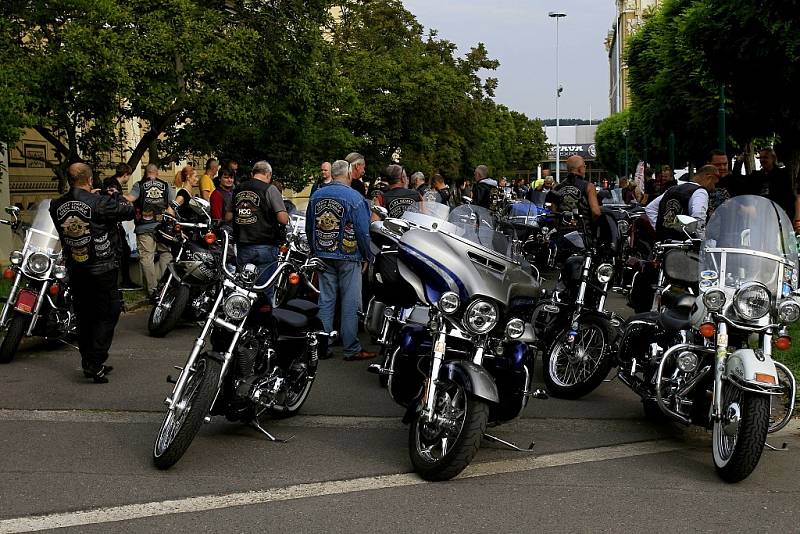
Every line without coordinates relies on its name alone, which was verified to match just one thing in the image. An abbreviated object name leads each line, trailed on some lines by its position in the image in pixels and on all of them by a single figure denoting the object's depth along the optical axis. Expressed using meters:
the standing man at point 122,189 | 13.41
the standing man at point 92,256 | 8.32
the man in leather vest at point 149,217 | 13.34
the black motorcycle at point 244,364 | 5.94
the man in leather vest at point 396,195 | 11.71
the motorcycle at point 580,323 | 7.90
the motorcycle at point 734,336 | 5.67
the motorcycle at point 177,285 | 11.02
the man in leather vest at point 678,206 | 9.57
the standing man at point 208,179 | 15.27
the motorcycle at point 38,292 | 9.35
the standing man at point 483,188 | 17.72
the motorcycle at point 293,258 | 11.25
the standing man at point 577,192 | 9.68
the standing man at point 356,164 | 10.70
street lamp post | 85.94
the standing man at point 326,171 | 14.21
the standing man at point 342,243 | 9.68
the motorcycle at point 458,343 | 5.74
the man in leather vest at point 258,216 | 10.22
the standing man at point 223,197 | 13.06
